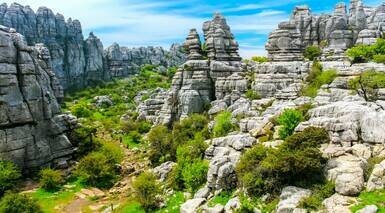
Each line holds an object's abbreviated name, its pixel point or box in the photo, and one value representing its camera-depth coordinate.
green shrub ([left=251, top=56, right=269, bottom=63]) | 84.44
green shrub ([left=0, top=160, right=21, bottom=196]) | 48.00
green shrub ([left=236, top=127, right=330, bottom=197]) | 33.06
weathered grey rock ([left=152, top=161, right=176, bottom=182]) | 48.78
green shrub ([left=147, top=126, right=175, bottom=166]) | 56.91
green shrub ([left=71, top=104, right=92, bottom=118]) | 96.12
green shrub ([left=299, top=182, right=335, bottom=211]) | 29.96
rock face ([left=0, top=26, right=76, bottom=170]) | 52.59
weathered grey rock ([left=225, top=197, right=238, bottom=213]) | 33.34
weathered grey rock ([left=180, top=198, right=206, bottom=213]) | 36.47
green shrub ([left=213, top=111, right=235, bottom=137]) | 51.81
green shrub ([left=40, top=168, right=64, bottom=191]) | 50.56
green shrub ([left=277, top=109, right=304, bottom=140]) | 41.08
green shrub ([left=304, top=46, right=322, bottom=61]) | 68.62
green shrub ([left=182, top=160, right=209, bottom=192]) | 41.56
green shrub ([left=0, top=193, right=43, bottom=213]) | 39.84
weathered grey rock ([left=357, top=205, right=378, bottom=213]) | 27.44
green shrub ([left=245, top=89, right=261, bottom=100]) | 60.69
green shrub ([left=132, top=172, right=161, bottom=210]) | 40.84
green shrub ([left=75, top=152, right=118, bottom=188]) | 52.59
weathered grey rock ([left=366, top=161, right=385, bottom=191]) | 30.08
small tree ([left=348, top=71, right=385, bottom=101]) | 47.08
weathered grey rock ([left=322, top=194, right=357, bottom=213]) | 28.73
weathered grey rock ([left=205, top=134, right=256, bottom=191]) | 37.75
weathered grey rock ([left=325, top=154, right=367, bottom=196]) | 30.33
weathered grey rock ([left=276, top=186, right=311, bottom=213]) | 30.55
